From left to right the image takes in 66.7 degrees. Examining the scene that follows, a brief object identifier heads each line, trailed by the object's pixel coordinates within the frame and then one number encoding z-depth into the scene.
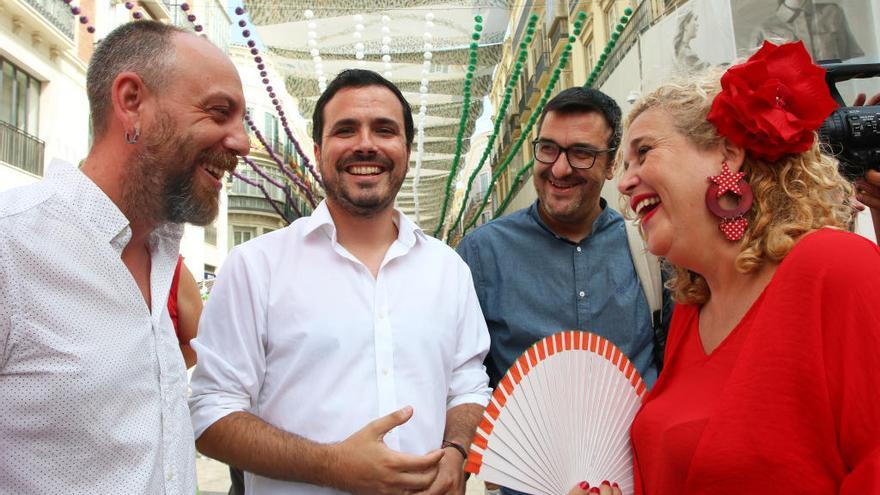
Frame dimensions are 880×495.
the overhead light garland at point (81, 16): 6.22
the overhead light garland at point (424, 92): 8.00
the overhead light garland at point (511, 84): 7.29
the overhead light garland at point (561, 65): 7.18
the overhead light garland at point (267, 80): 7.01
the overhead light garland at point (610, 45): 6.99
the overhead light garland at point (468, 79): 7.39
